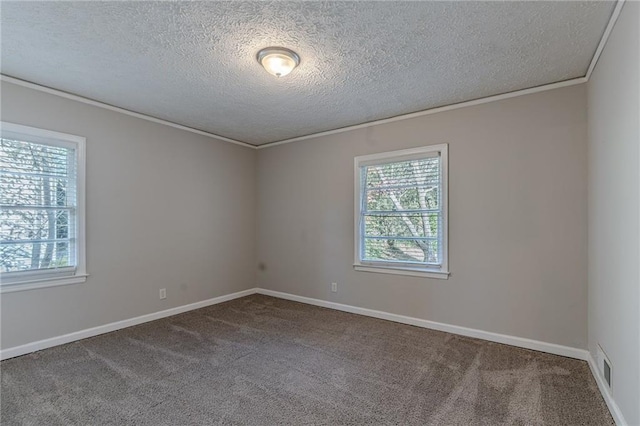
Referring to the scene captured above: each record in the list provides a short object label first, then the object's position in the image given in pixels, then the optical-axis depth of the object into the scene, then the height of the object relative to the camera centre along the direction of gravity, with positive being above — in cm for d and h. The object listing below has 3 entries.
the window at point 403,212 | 367 +1
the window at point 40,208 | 291 +5
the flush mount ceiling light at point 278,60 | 239 +119
